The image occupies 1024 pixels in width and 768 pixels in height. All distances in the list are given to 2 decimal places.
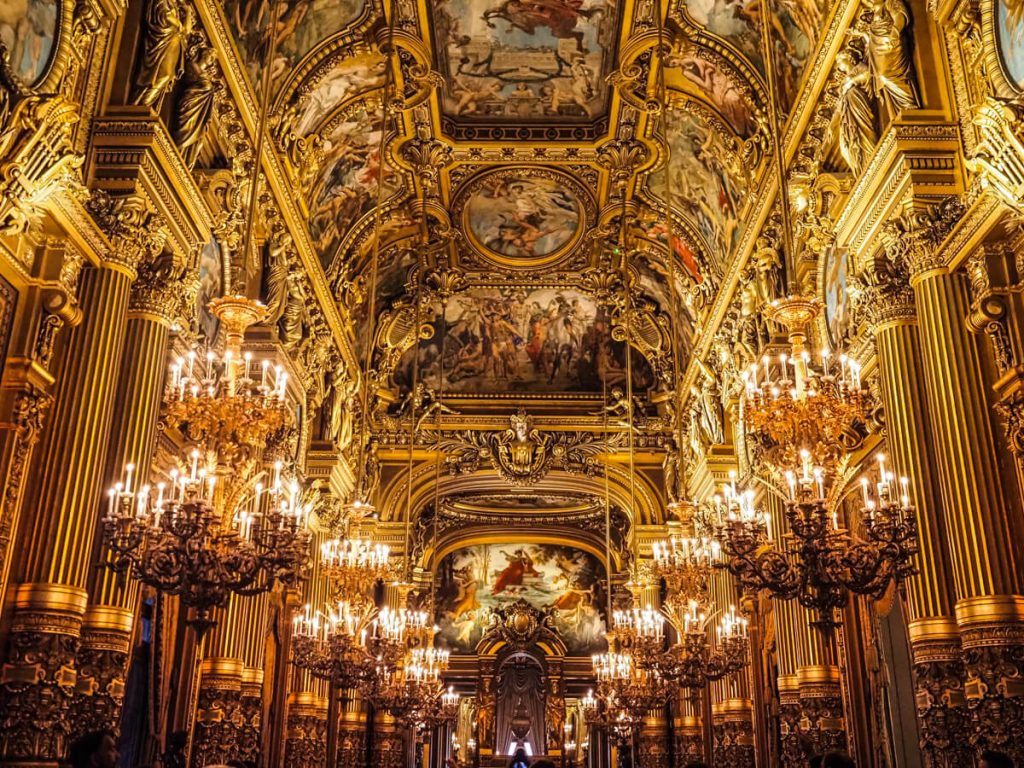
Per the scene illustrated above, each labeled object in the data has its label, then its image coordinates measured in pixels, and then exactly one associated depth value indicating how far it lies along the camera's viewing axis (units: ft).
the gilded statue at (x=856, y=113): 30.78
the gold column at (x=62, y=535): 22.54
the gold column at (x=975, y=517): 22.99
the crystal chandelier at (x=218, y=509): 21.21
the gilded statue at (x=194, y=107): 31.32
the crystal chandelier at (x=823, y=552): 21.01
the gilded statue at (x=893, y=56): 28.86
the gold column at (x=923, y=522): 24.21
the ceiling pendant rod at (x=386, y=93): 37.83
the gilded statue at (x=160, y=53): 29.12
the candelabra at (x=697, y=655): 35.99
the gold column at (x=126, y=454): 24.57
